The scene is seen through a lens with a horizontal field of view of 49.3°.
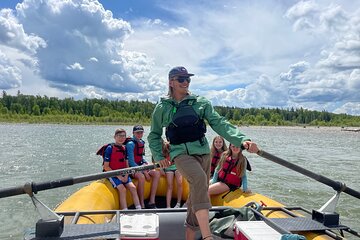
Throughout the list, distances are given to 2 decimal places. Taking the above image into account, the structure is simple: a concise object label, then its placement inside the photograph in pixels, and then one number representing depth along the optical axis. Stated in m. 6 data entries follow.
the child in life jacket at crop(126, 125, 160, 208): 5.52
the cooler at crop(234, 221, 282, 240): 2.65
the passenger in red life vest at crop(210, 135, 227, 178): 5.93
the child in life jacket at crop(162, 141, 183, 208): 5.68
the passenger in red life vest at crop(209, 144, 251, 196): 5.15
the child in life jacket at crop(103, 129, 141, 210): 5.25
